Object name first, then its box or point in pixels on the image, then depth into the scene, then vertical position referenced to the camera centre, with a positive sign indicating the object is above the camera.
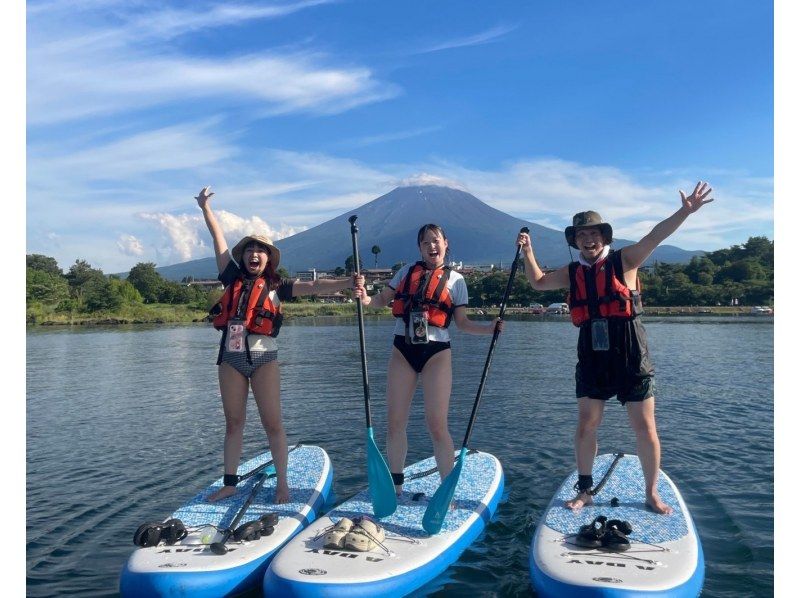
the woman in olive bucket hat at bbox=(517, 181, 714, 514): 5.26 -0.32
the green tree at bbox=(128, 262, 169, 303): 98.38 +3.43
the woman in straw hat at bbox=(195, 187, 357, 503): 5.61 -0.28
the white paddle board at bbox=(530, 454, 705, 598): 4.05 -1.85
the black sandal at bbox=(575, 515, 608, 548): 4.63 -1.77
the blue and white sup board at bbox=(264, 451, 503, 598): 4.21 -1.91
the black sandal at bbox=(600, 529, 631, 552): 4.52 -1.77
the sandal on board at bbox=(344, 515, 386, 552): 4.71 -1.82
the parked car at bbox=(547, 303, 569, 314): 84.44 -1.25
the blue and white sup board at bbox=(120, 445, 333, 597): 4.28 -1.88
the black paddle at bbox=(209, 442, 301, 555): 4.65 -1.82
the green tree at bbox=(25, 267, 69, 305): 74.56 +1.71
